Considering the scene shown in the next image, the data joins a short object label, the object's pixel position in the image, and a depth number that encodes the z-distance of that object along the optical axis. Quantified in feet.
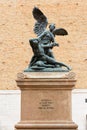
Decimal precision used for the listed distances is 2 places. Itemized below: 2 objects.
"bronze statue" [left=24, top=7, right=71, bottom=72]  51.81
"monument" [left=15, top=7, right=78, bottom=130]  50.88
